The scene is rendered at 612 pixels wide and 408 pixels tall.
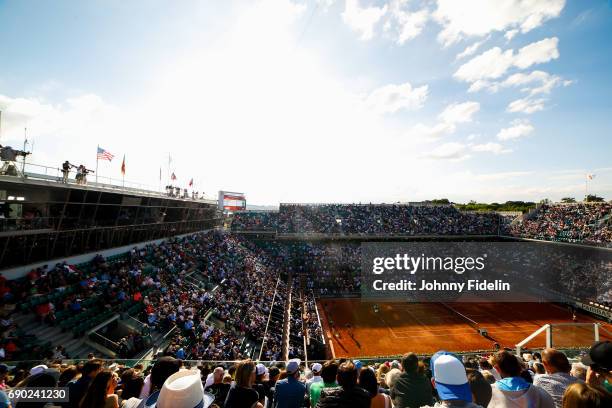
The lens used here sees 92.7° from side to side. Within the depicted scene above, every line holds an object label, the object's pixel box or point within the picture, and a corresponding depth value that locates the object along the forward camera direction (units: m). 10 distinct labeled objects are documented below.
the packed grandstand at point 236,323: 3.45
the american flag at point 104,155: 18.60
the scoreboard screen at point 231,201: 56.94
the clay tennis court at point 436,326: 24.54
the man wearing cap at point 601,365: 3.33
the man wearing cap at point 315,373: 5.79
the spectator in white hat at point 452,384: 2.83
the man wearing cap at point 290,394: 4.23
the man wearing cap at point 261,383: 5.38
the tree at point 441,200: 99.94
